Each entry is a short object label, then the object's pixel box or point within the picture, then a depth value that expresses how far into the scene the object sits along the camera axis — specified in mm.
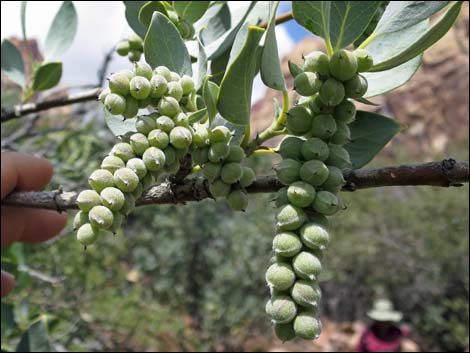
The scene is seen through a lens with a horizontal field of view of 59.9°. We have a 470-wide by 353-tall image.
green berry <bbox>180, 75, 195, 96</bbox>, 143
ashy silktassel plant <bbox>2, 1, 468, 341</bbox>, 118
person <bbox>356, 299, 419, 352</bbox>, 4719
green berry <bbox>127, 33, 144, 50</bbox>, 211
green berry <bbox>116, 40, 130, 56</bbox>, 214
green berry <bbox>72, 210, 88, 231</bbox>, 123
